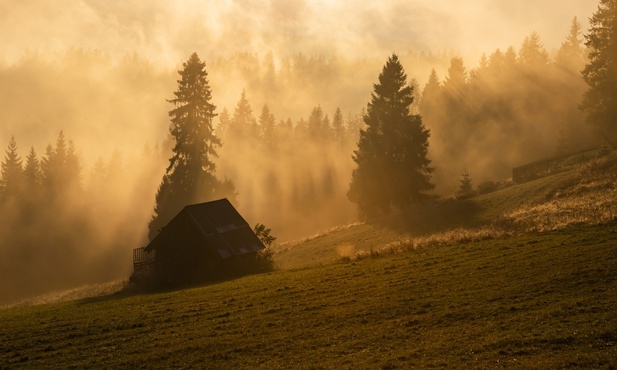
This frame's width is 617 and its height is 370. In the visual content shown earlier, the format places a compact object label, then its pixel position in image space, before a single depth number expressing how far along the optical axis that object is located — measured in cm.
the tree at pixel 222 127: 19535
